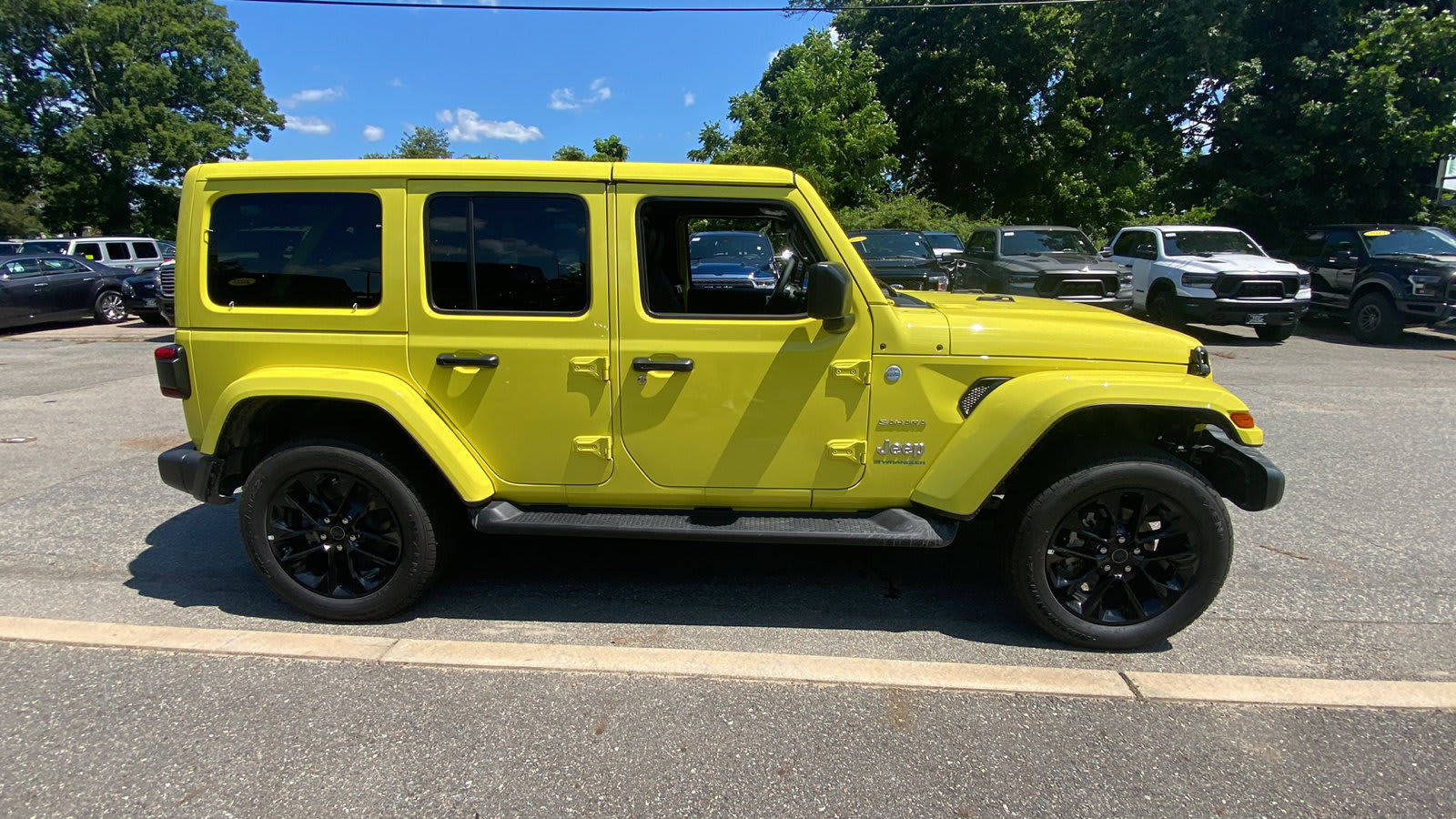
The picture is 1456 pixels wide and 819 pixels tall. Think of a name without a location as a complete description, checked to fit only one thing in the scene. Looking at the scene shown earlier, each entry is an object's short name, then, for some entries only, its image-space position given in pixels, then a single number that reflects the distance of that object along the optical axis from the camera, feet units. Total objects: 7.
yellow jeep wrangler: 10.68
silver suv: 59.52
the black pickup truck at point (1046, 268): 38.93
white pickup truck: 39.01
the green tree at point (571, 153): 112.16
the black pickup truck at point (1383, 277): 39.37
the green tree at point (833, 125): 78.95
